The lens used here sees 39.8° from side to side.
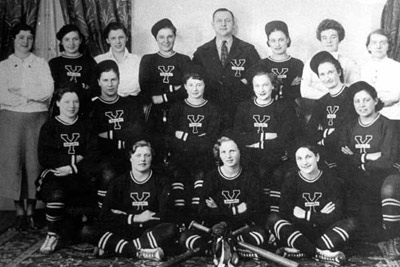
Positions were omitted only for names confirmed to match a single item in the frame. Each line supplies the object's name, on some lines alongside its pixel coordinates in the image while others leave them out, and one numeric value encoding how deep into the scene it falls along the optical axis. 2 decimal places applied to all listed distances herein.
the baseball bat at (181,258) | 3.04
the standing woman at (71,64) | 3.86
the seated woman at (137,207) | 3.24
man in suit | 3.81
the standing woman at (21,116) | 3.83
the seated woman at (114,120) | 3.64
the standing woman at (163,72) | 3.81
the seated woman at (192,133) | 3.56
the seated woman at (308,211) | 3.17
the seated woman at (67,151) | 3.50
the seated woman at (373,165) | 3.29
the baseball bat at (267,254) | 2.96
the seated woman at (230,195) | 3.32
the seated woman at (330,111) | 3.59
